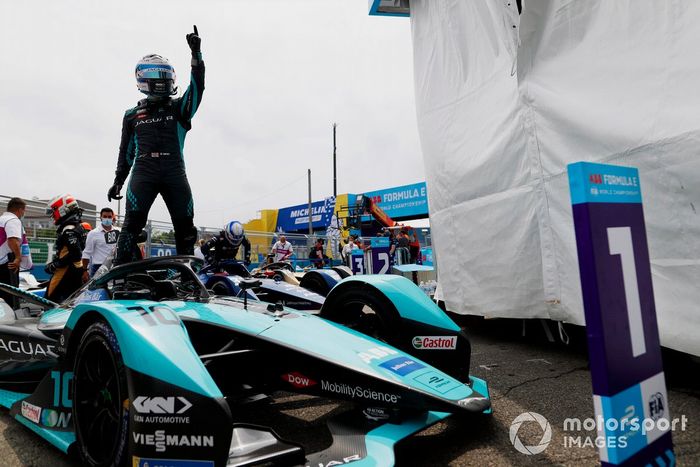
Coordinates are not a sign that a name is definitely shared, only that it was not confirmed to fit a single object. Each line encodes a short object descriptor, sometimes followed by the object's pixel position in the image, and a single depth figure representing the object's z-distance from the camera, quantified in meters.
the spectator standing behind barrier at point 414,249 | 14.16
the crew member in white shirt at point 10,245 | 4.62
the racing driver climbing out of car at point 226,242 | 6.02
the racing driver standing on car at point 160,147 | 3.29
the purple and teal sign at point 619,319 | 1.17
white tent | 2.58
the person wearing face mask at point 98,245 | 5.57
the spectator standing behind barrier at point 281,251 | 12.09
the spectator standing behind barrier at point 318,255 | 13.41
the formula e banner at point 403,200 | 25.89
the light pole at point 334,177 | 30.38
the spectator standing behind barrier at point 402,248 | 12.84
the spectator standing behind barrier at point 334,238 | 17.11
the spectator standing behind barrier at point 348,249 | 13.33
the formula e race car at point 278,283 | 4.75
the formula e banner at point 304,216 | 30.29
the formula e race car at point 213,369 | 1.53
